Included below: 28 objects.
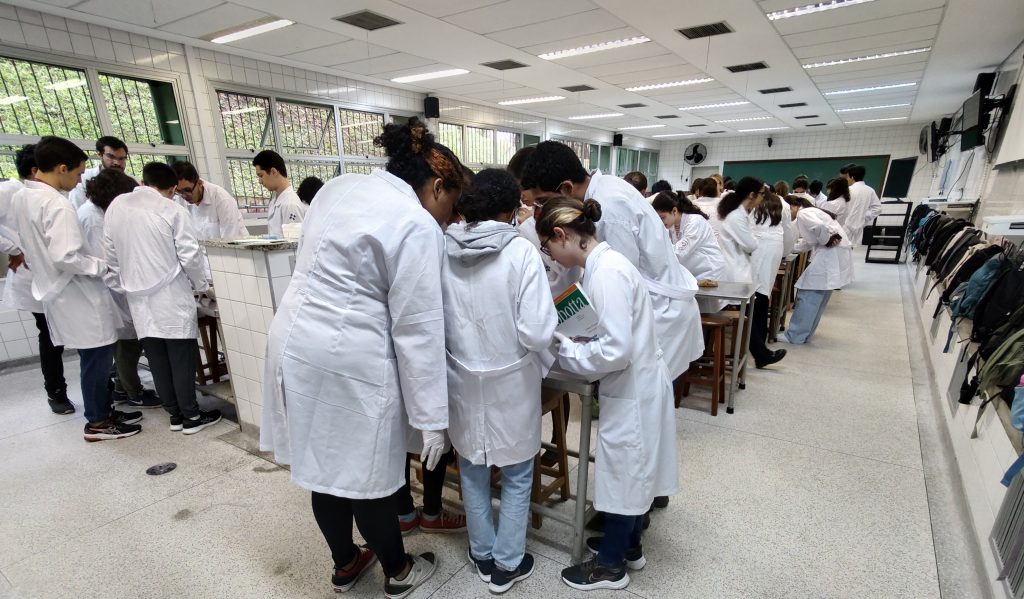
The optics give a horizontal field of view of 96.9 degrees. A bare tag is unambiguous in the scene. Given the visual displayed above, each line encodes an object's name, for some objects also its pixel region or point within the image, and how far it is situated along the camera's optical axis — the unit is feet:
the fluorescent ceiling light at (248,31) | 14.48
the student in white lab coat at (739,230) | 10.58
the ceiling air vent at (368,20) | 13.91
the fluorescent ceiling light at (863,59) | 17.87
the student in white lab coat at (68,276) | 7.46
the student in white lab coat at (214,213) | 11.64
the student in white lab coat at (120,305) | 8.26
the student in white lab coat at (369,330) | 3.75
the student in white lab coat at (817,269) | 12.29
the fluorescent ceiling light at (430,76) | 20.76
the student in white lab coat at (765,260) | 11.24
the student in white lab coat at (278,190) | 11.28
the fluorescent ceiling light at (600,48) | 16.49
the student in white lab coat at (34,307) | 9.11
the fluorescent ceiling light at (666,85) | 22.56
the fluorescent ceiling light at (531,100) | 27.04
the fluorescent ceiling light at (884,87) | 23.54
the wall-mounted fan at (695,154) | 44.06
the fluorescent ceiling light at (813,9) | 13.15
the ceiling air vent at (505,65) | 19.33
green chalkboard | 42.22
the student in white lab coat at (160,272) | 7.63
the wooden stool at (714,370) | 8.69
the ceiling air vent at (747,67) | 19.67
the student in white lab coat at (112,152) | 10.21
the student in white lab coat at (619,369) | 4.27
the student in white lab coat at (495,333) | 4.10
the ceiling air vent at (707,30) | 14.99
